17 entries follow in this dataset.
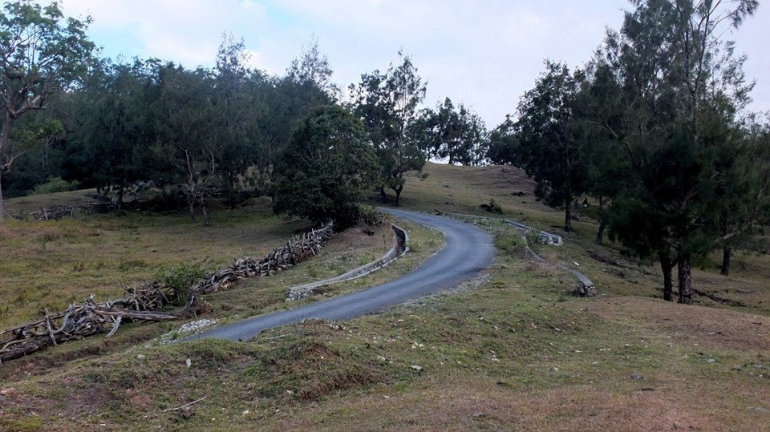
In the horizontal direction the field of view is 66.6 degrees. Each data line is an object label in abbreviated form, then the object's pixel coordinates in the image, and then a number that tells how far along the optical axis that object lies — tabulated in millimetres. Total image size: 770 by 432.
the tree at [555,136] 43781
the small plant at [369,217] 38406
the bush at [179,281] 17672
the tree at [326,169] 36781
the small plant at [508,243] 29867
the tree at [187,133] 46188
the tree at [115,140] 48750
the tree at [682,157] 22125
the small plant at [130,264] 26250
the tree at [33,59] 40906
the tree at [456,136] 104562
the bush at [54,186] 62469
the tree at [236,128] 48844
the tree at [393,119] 54844
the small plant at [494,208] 54812
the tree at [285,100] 53094
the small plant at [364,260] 24945
